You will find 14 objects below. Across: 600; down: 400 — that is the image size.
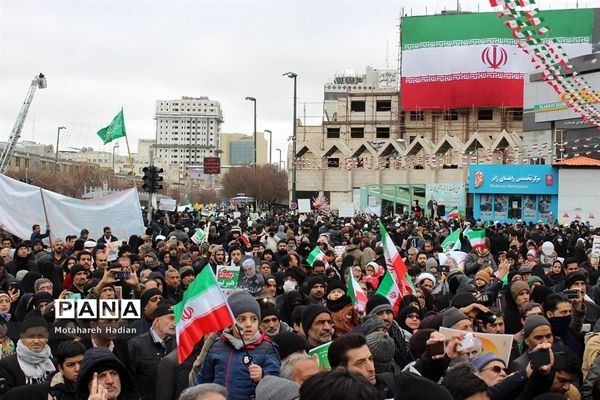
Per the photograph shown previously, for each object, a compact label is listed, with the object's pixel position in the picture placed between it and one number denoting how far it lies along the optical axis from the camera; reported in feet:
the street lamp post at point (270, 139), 230.03
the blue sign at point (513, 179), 132.16
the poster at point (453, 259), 45.11
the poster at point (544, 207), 131.75
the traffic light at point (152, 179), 78.02
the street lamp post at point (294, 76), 144.15
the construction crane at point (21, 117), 150.82
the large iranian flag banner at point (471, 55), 246.88
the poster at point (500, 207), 135.90
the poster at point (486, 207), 137.31
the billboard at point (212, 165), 238.07
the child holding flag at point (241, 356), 17.97
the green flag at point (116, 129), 119.99
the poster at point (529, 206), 133.49
